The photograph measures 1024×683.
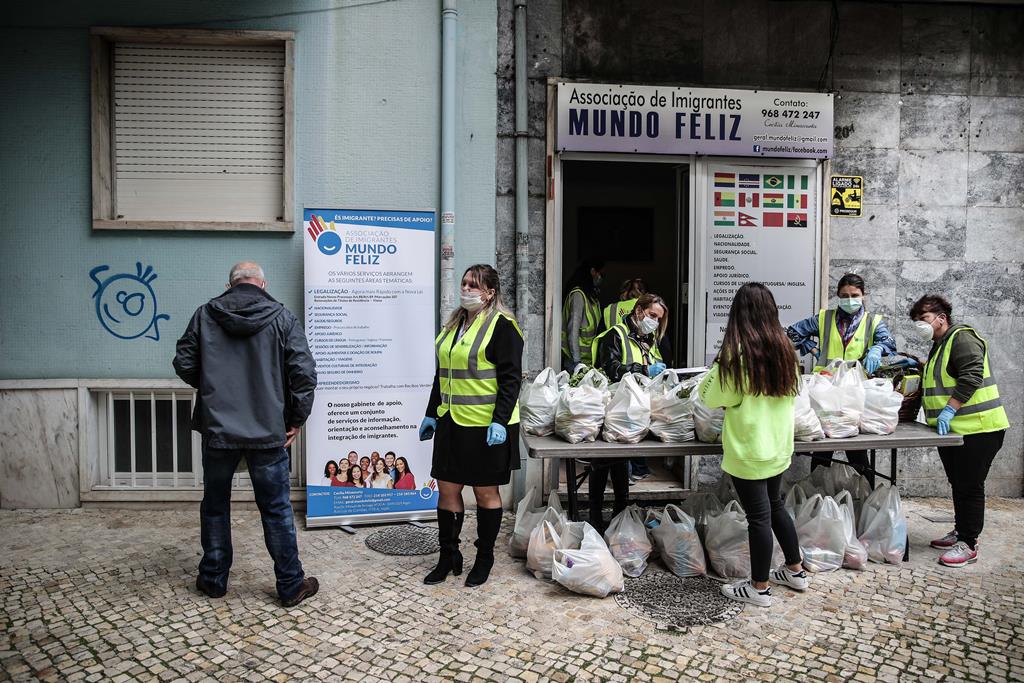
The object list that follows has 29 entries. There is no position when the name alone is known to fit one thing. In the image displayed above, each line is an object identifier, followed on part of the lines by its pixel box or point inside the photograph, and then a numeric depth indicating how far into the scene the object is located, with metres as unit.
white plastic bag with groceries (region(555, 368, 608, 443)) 4.59
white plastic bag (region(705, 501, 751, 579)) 4.69
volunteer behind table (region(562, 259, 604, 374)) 7.39
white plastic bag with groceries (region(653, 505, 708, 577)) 4.73
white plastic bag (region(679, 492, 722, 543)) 5.00
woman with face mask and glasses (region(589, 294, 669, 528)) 5.43
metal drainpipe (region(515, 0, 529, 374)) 6.03
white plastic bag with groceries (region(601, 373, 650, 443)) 4.62
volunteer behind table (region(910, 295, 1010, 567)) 4.90
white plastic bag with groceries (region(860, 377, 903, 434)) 4.89
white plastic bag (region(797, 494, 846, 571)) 4.83
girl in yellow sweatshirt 4.19
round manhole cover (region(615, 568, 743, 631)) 4.18
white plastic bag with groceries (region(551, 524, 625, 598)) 4.36
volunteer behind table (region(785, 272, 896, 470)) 5.66
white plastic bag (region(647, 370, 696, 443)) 4.69
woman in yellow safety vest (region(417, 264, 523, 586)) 4.41
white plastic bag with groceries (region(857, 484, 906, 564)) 4.97
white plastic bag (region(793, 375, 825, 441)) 4.65
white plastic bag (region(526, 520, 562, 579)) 4.61
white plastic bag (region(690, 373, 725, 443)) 4.68
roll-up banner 5.60
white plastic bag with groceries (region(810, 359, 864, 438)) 4.77
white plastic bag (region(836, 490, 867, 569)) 4.87
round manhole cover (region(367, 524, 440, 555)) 5.16
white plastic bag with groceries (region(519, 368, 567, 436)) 4.76
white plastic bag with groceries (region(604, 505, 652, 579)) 4.73
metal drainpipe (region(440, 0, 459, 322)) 5.86
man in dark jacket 4.18
